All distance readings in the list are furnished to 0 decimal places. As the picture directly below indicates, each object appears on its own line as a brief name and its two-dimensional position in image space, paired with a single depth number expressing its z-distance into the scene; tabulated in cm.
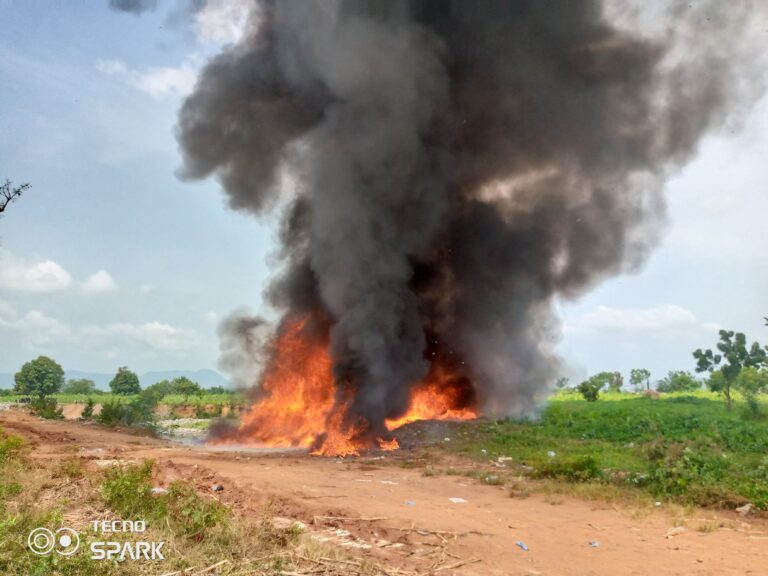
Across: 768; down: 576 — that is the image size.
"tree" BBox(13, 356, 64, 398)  5397
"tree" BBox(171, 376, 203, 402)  4432
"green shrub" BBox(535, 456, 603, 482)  1146
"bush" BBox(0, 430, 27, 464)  1045
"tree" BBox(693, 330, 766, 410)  3050
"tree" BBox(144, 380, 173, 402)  4622
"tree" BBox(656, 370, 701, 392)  5591
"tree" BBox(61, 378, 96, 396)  6688
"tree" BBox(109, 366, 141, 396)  6081
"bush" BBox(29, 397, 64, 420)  2475
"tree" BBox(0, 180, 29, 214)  1363
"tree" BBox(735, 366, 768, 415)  2967
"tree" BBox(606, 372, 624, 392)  6303
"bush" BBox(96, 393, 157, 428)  2373
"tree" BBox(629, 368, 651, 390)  6675
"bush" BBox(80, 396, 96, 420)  2512
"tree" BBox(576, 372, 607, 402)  3903
